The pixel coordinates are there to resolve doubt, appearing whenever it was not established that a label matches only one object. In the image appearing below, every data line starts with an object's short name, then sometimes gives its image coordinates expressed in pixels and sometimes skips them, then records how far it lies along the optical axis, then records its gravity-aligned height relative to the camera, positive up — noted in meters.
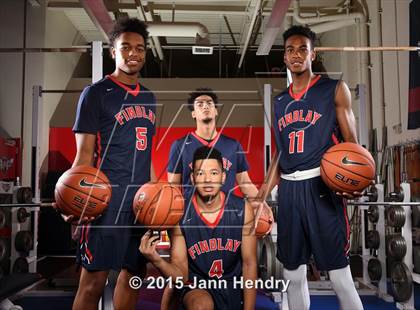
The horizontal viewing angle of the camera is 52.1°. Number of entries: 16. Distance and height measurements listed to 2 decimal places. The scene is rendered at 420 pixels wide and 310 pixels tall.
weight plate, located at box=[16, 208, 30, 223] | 3.14 -0.30
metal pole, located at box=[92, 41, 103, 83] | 2.10 +0.56
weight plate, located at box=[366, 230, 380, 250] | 3.16 -0.49
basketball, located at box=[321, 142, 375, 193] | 1.78 +0.02
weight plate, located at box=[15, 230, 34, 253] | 3.11 -0.50
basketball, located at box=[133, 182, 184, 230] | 1.88 -0.14
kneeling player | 1.97 -0.34
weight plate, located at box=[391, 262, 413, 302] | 2.70 -0.70
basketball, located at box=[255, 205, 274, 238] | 2.03 -0.23
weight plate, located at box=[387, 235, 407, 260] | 2.84 -0.48
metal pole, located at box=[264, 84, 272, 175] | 2.09 +0.24
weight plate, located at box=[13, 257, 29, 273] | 3.02 -0.65
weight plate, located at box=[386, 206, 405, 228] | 2.82 -0.28
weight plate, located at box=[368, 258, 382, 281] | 3.07 -0.69
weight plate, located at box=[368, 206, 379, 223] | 3.15 -0.29
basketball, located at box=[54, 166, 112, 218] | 1.78 -0.08
